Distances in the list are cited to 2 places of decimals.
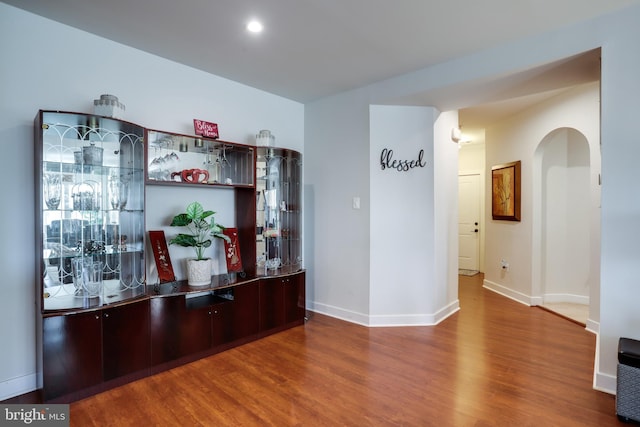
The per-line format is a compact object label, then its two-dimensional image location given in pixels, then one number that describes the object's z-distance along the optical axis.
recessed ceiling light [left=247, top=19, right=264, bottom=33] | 2.48
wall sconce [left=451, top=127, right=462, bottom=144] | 4.26
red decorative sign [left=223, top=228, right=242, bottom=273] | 3.42
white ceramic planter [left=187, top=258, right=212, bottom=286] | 3.03
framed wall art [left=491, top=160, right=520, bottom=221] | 4.87
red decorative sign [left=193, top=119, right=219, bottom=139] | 3.19
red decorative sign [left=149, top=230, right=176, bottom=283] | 2.92
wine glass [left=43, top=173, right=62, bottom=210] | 2.33
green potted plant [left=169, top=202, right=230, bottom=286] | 2.99
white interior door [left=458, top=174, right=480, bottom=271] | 7.02
